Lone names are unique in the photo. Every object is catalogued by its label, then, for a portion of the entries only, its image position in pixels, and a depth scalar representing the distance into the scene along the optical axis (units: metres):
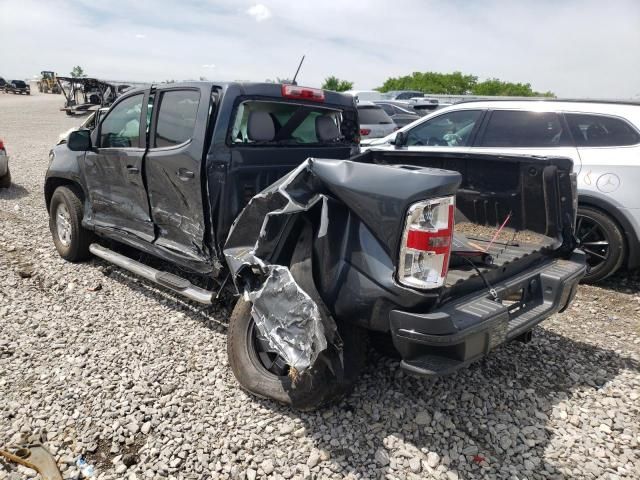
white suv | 4.62
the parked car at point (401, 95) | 25.86
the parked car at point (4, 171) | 8.92
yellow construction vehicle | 50.62
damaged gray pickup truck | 2.31
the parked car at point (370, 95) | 21.60
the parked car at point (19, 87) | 47.62
